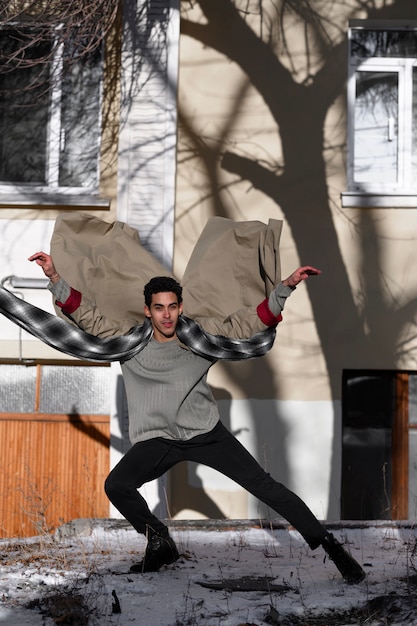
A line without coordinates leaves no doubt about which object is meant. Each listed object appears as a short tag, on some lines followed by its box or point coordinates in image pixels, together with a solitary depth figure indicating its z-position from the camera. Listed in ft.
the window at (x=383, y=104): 32.35
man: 17.51
